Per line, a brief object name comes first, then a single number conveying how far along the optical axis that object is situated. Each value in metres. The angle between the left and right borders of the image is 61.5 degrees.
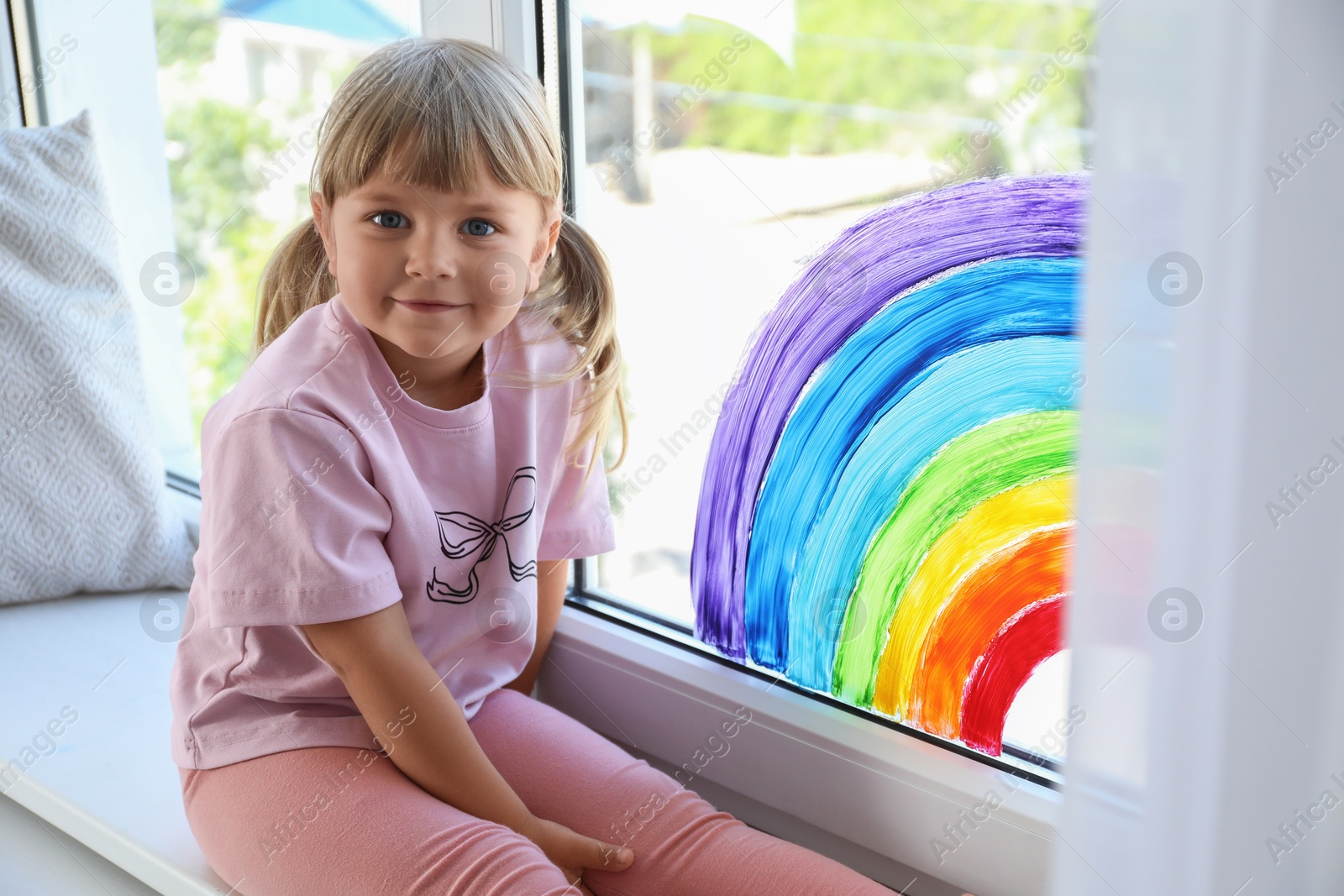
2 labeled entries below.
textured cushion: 1.16
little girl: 0.73
